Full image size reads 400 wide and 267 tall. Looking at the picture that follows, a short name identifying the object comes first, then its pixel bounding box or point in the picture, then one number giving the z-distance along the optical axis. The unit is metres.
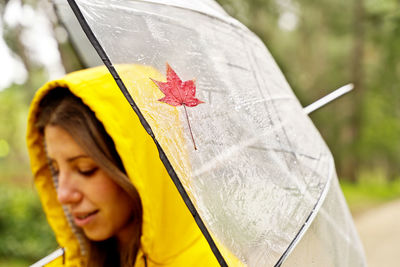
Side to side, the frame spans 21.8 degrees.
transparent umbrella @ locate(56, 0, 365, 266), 1.02
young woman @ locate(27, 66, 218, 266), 1.26
